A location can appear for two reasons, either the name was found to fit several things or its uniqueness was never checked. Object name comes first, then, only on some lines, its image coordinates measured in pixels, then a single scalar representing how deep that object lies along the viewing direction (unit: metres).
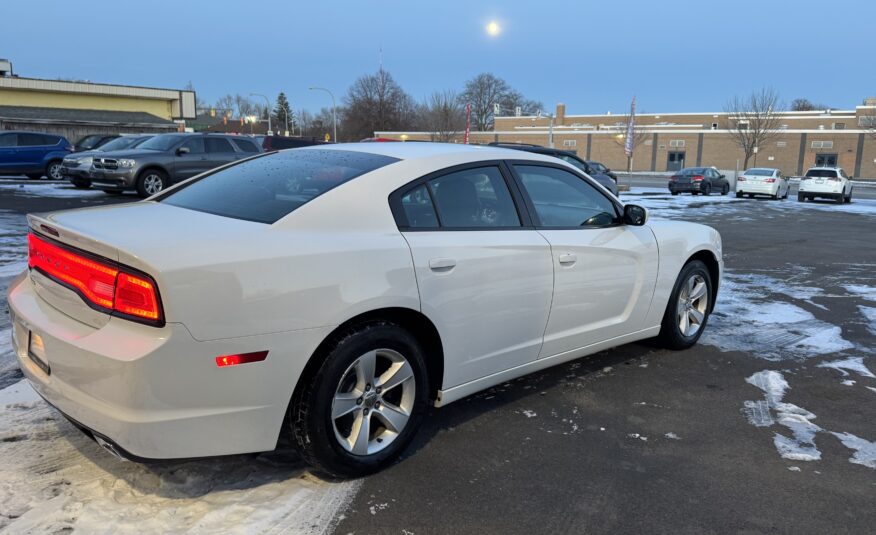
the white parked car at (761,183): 28.25
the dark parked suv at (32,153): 19.58
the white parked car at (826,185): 27.23
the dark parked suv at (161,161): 14.30
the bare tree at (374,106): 82.50
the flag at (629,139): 34.28
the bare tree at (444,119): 67.81
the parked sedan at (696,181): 31.00
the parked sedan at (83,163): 15.48
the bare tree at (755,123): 62.22
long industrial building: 66.75
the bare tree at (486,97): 96.34
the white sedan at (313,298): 2.42
